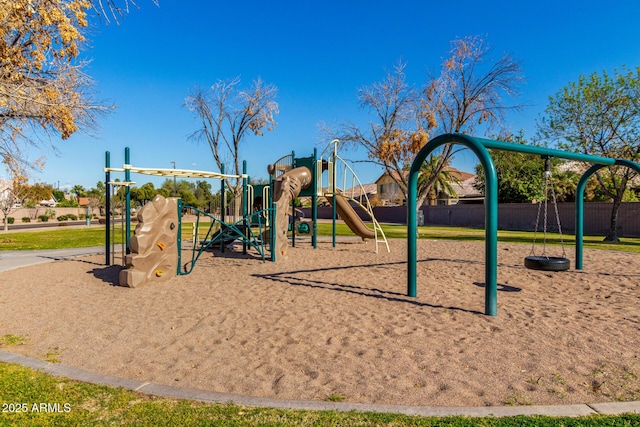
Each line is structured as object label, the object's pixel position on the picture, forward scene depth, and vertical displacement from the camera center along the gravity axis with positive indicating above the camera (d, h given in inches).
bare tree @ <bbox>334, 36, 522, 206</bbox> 763.4 +171.6
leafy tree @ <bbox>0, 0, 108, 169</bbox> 233.5 +105.0
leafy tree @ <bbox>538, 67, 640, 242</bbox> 733.9 +169.4
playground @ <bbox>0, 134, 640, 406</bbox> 142.3 -58.6
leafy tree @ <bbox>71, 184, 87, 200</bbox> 3821.4 +163.3
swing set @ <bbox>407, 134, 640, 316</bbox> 217.3 +5.4
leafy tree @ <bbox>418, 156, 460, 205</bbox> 1613.2 +118.7
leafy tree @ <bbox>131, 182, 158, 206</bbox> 2458.2 +96.2
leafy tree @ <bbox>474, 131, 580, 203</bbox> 1296.8 +81.8
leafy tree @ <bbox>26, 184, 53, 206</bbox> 2029.8 +84.2
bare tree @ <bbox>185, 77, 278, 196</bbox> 998.4 +211.0
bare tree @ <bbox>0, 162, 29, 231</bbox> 1205.1 +31.0
